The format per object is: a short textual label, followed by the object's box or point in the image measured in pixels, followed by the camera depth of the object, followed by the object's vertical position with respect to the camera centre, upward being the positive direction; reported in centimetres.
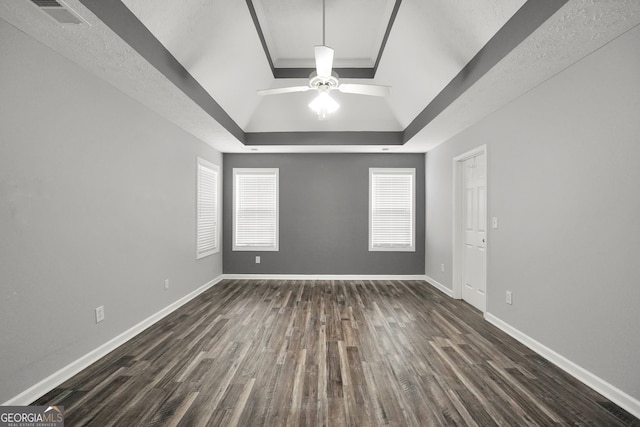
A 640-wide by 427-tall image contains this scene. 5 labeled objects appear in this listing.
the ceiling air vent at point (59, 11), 161 +118
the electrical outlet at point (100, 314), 249 -91
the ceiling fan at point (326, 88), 242 +117
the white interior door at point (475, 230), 373 -20
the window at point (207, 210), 455 +5
